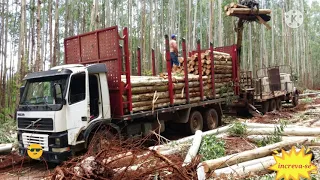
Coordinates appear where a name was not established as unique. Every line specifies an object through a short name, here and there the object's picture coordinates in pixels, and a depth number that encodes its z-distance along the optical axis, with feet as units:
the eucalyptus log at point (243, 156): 13.32
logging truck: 19.26
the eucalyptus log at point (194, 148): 14.57
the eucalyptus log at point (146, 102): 23.53
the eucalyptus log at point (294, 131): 19.16
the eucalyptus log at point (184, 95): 27.82
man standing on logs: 33.18
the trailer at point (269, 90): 40.65
